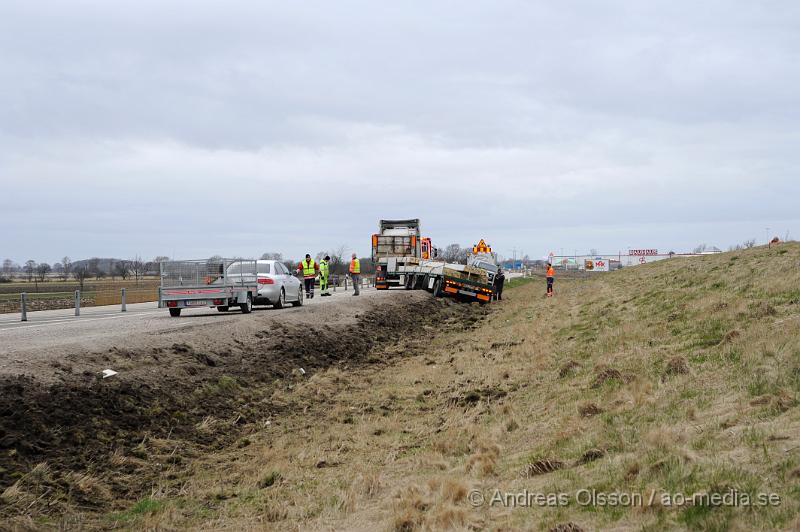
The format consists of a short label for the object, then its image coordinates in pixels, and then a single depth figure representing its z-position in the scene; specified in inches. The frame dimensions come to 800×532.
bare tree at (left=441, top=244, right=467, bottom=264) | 3503.4
